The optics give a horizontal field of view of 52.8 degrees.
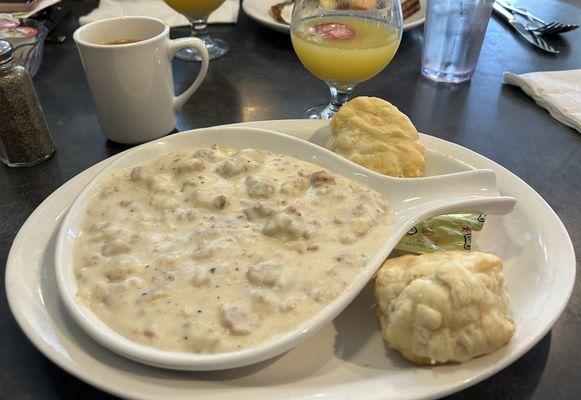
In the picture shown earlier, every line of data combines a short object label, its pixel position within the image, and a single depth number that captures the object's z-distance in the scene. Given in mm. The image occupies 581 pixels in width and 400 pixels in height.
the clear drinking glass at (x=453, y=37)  598
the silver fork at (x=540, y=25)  717
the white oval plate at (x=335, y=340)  291
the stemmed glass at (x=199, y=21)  650
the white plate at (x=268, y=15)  696
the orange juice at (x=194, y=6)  647
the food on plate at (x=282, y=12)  716
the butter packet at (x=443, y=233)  382
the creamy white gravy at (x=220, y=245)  314
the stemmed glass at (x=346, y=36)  510
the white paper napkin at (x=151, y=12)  744
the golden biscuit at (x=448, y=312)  300
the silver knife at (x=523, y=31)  707
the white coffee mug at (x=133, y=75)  474
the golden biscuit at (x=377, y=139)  424
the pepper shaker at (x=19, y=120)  453
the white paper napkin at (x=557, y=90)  564
